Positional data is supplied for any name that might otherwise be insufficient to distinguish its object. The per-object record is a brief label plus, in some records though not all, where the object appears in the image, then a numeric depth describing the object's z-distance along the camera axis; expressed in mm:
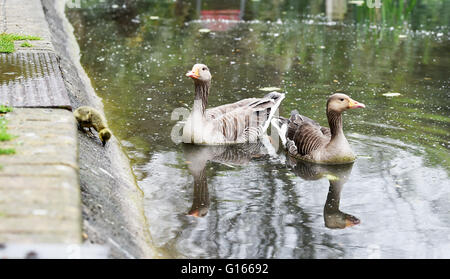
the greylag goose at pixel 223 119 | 8078
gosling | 6863
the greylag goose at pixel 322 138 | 7492
